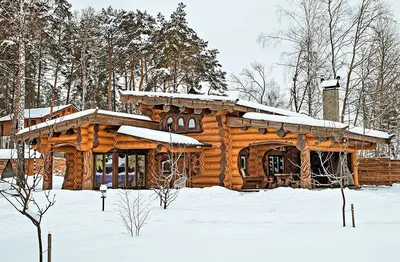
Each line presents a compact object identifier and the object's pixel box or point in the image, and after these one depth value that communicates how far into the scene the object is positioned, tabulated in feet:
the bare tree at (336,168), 53.60
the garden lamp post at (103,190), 33.42
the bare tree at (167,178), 33.61
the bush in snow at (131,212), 22.35
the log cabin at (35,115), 93.91
